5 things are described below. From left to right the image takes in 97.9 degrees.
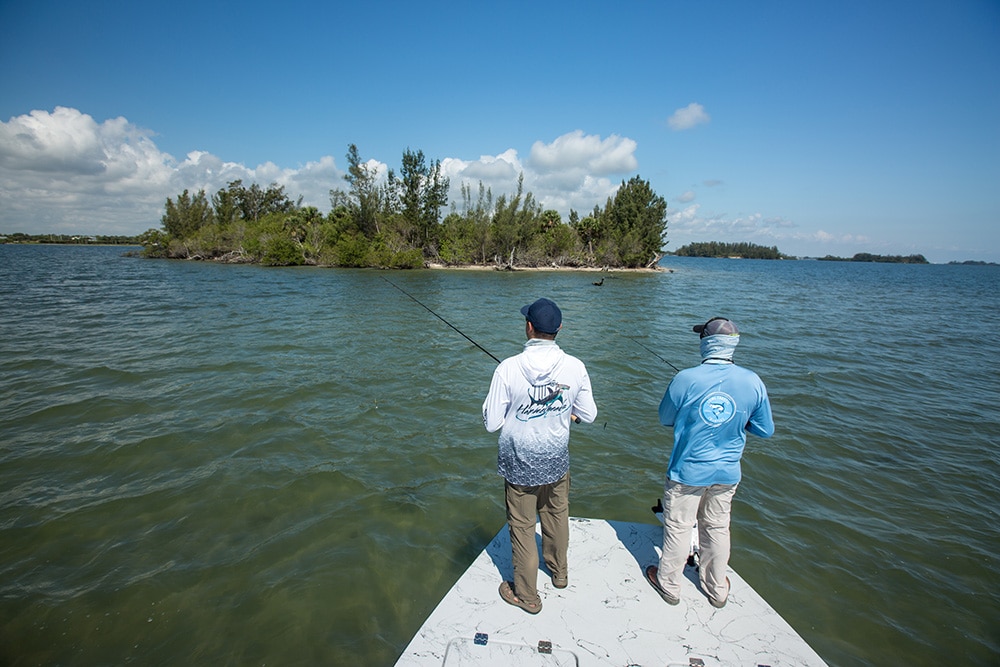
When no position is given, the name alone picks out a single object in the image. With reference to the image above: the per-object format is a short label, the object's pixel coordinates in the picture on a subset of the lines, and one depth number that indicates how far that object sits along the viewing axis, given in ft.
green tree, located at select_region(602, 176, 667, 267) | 231.91
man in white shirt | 10.26
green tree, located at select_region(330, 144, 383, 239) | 201.77
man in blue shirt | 10.78
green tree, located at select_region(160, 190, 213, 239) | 241.35
